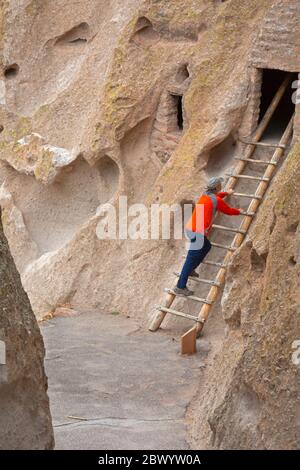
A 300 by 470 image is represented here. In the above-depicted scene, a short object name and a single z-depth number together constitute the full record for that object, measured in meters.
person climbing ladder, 9.88
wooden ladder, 9.77
